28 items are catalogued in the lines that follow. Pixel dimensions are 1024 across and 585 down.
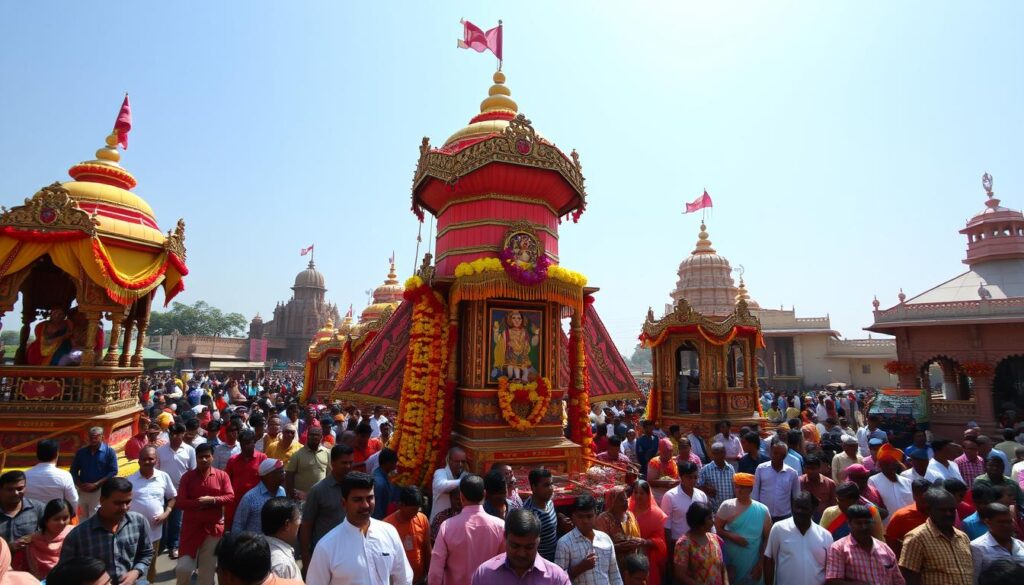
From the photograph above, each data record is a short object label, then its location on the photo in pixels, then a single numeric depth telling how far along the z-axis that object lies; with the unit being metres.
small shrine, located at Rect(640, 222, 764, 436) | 15.19
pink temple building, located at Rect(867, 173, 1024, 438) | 18.11
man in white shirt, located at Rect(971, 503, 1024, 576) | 3.83
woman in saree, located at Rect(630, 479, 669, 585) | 4.52
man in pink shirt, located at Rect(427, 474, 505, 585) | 3.81
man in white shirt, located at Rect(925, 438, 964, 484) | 6.03
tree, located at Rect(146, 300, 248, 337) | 75.94
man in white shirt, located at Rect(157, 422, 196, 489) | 6.36
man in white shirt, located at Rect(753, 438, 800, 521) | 5.68
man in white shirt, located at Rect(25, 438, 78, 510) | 4.88
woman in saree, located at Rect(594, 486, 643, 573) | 4.17
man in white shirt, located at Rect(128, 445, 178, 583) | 5.02
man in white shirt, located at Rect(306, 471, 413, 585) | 3.15
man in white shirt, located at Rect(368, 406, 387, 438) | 10.28
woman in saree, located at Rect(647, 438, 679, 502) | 5.78
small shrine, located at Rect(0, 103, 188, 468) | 8.41
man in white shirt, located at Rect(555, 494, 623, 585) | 3.60
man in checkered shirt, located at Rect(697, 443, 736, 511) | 6.12
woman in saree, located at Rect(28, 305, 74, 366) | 9.25
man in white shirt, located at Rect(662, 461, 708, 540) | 5.07
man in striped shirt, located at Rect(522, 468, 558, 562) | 4.18
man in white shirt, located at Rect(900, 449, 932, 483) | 5.91
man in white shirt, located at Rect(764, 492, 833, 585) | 3.96
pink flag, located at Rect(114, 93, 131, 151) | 11.45
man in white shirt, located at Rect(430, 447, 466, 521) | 5.32
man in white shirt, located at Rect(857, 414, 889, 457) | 8.72
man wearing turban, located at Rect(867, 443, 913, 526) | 5.43
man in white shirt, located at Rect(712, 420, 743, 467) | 8.96
